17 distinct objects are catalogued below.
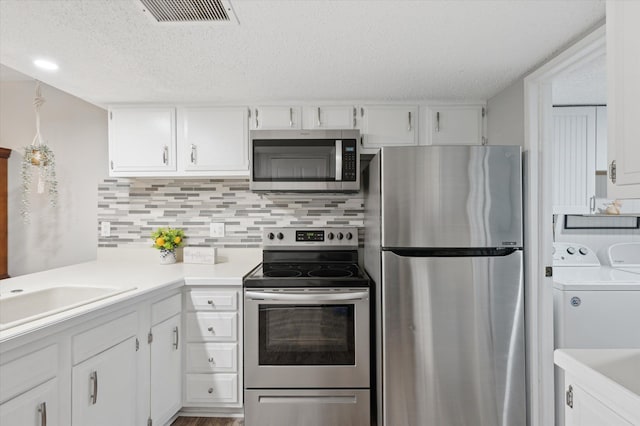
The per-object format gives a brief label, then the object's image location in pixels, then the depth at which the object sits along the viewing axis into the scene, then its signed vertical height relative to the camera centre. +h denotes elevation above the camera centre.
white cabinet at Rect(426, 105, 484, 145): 2.38 +0.62
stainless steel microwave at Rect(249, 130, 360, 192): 2.27 +0.36
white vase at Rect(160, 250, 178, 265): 2.58 -0.33
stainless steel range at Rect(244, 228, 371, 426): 1.96 -0.81
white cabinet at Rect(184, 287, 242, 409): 2.09 -0.80
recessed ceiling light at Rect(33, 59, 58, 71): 1.81 +0.80
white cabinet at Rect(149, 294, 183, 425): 1.85 -0.84
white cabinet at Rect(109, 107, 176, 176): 2.43 +0.53
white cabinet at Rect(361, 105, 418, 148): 2.38 +0.59
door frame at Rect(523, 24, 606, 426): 1.83 -0.16
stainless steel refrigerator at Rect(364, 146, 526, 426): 1.81 -0.43
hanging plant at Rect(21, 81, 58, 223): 2.38 +0.34
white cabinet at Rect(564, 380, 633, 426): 0.85 -0.54
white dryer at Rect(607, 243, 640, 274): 2.55 -0.31
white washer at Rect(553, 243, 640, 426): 1.92 -0.58
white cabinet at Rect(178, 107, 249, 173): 2.41 +0.52
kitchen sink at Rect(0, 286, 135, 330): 1.58 -0.44
